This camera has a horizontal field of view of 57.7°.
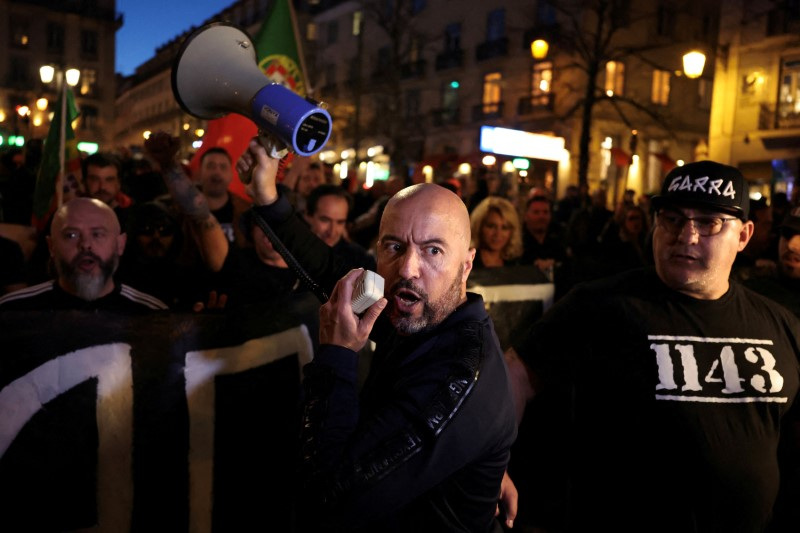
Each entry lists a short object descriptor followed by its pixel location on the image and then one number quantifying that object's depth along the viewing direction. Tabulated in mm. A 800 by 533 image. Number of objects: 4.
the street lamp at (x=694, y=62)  14398
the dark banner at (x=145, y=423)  2496
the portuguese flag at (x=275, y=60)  5973
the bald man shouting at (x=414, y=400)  1676
